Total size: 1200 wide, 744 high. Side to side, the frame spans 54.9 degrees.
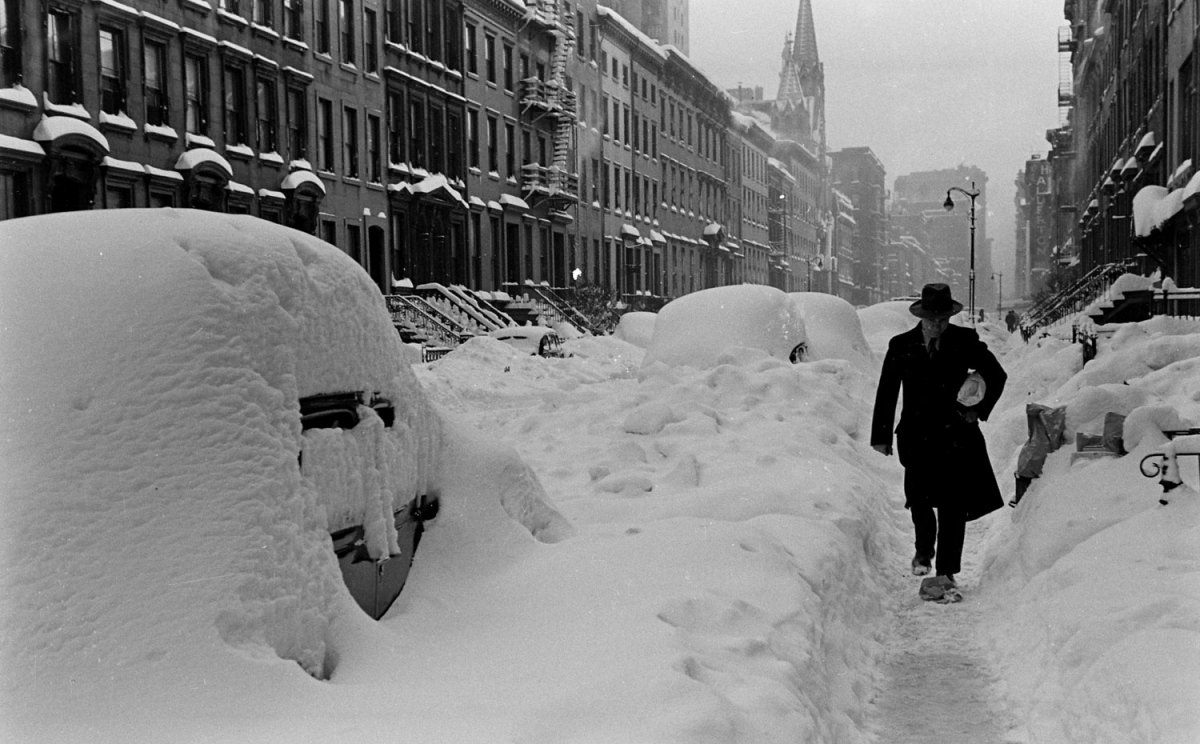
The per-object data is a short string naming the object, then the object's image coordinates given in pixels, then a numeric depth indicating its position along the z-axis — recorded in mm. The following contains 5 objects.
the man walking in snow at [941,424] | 7164
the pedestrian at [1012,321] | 56288
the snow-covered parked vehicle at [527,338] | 28438
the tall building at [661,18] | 79375
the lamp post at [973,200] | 46781
